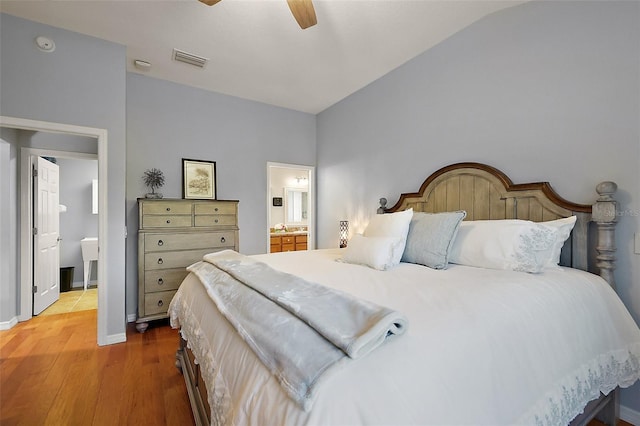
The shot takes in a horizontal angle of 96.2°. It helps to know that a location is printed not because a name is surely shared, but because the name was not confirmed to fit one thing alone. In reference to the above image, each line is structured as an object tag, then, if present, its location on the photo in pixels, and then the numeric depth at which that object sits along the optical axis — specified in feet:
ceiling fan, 5.98
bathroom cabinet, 19.38
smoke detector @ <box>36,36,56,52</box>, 8.09
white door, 11.00
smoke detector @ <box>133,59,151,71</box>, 10.03
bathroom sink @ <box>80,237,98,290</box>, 15.26
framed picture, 11.78
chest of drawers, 9.77
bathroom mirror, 21.91
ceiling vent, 9.47
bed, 2.45
